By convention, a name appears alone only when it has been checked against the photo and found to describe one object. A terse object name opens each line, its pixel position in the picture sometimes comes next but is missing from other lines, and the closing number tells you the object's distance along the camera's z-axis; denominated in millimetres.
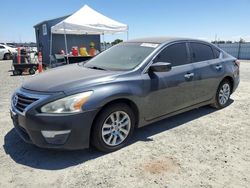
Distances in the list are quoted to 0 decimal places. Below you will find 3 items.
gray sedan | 2459
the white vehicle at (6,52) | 18269
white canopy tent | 9850
